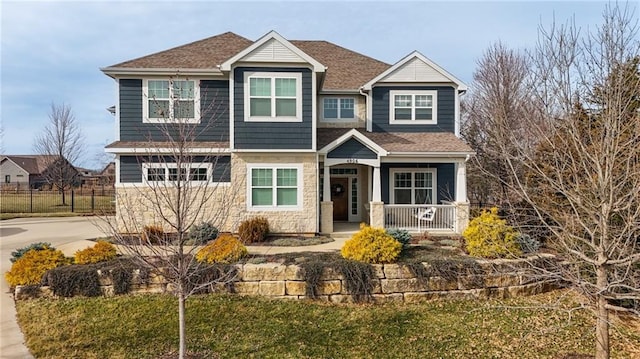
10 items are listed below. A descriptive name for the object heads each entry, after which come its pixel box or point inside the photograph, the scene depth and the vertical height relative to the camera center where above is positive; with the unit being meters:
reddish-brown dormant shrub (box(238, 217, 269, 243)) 11.63 -1.50
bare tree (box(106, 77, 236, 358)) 5.15 -0.76
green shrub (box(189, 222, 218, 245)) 9.86 -1.45
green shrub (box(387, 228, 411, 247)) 9.58 -1.38
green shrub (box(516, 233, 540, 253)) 8.54 -1.47
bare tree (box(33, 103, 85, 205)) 26.83 +2.02
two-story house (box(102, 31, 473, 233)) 12.30 +1.59
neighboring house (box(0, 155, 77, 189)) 55.64 +2.14
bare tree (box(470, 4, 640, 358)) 4.57 +0.62
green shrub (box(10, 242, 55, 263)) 8.91 -1.61
